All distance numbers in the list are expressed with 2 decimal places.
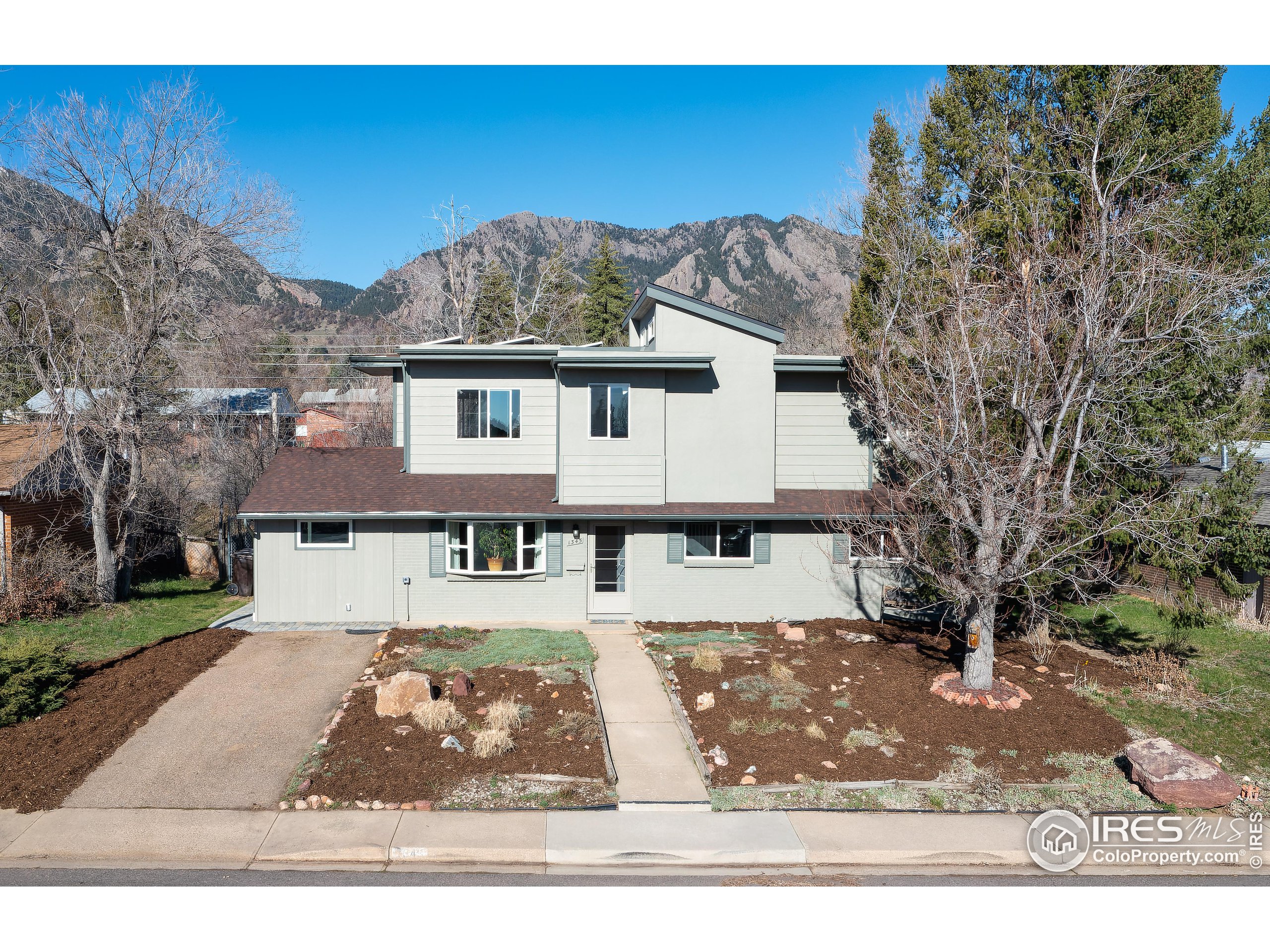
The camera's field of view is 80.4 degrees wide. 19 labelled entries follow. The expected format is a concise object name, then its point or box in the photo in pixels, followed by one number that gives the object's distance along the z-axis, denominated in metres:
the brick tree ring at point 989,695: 11.59
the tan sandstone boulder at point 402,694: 11.00
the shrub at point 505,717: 10.36
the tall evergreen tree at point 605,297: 49.31
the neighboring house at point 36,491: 17.41
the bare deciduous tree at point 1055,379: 11.16
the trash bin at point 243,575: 19.81
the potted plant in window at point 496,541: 16.47
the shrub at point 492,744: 9.69
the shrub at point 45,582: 16.36
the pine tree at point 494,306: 40.41
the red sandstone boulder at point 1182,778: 8.84
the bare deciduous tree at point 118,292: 17.41
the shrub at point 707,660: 13.09
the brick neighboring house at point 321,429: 37.88
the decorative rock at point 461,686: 11.64
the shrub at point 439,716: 10.45
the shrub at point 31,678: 10.70
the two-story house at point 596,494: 16.36
